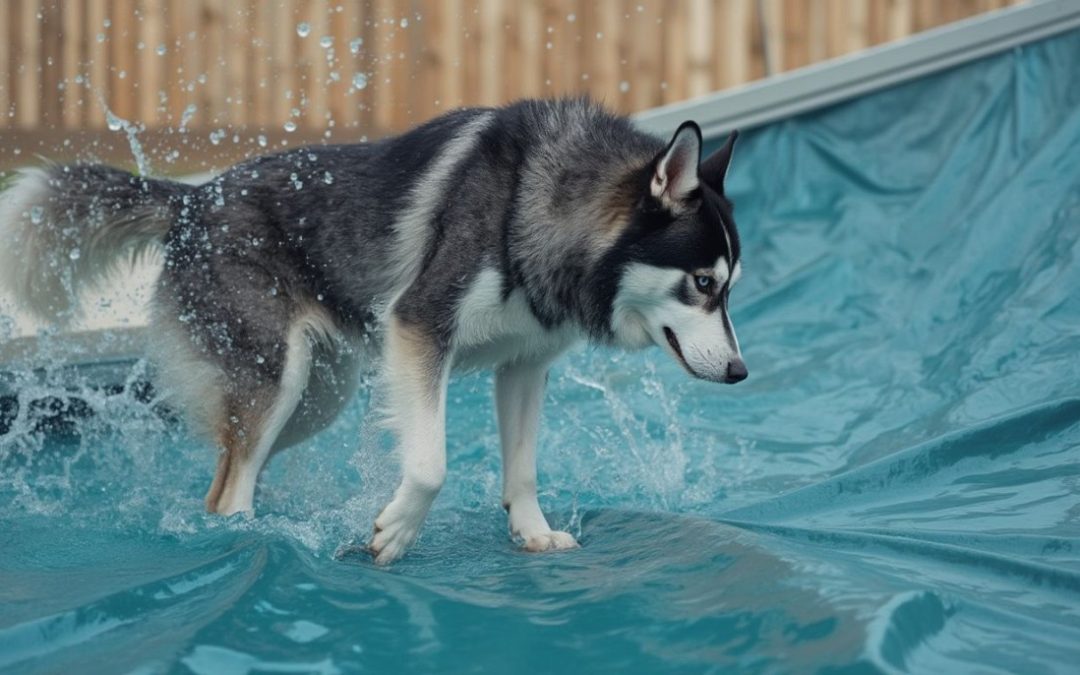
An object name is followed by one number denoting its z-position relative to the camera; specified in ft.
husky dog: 11.03
